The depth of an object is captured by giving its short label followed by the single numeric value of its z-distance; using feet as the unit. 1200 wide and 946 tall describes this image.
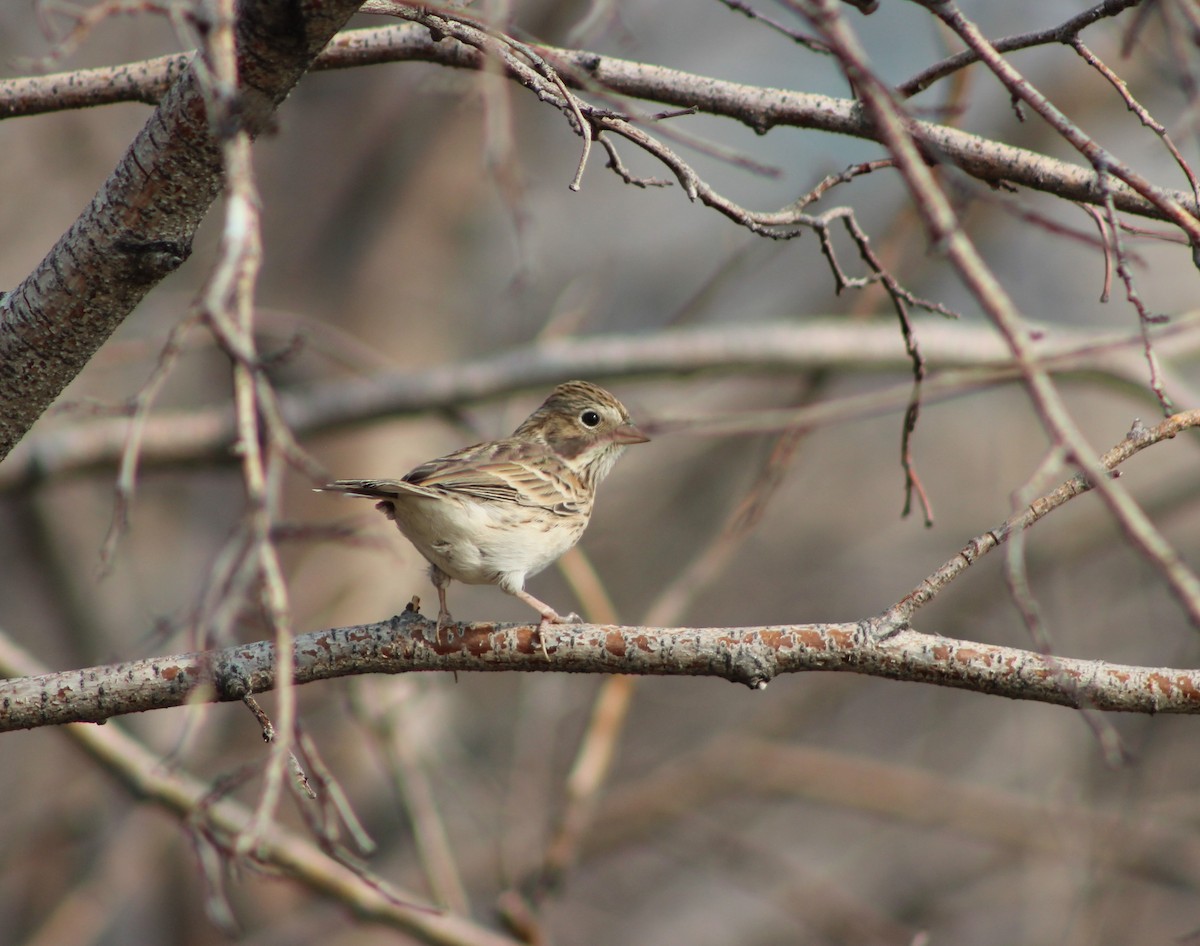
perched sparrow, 26.84
